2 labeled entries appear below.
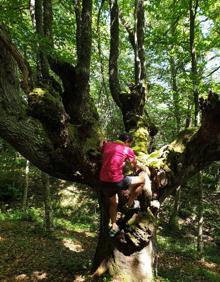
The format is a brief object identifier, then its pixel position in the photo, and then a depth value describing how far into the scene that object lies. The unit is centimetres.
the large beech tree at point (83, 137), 451
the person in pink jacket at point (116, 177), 441
